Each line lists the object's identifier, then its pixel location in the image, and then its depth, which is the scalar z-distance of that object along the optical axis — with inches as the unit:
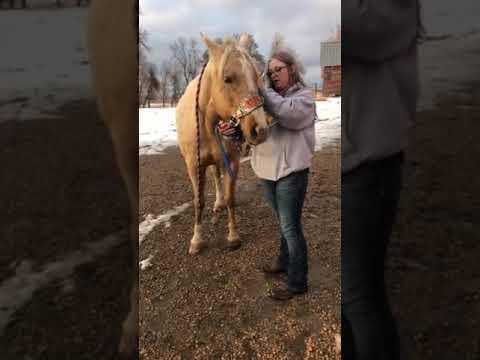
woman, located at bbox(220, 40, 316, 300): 55.3
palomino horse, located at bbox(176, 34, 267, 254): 57.7
